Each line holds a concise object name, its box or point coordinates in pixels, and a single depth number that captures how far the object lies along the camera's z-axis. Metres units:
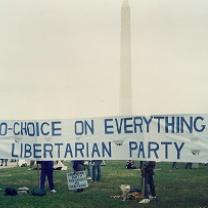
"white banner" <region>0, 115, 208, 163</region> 13.23
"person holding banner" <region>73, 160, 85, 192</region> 17.70
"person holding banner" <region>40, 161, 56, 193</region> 16.55
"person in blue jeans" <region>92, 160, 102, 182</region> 21.20
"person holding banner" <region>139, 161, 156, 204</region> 14.77
